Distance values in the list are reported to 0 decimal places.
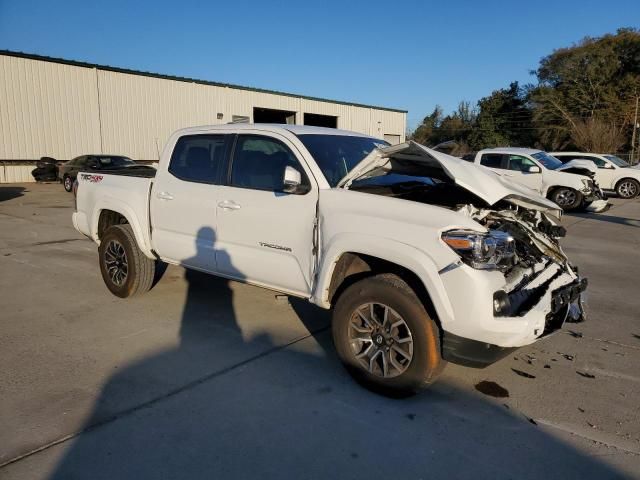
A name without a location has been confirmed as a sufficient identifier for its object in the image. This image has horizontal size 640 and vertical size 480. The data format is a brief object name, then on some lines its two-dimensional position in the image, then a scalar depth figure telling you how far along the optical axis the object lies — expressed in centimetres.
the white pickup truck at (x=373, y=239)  325
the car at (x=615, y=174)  1986
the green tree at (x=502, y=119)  5719
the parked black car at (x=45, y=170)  2431
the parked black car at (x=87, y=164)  2056
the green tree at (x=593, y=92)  4962
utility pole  4118
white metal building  2392
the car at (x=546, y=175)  1477
